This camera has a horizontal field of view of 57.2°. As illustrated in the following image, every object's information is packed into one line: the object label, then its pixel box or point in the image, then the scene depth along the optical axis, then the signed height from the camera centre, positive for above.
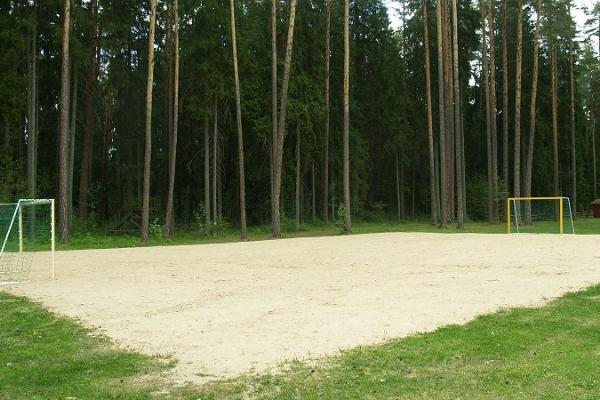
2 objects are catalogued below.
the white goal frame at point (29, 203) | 11.25 +0.11
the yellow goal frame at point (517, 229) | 22.04 -1.08
